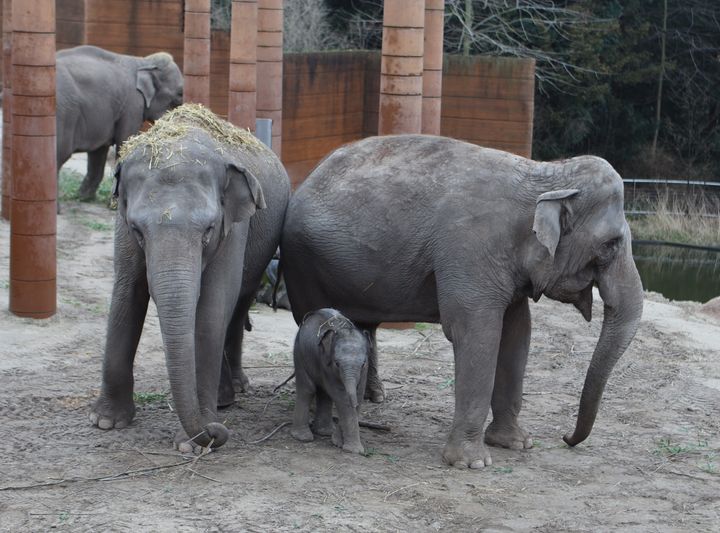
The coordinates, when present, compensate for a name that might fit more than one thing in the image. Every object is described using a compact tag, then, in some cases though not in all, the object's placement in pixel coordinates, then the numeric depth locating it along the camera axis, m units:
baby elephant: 12.87
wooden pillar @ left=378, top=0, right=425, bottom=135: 18.53
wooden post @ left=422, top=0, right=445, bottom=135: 21.77
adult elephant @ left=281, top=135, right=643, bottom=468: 12.84
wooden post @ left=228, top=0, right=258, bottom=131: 22.58
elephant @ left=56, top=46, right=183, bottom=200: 27.76
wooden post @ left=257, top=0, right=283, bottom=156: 23.71
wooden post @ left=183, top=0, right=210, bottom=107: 25.86
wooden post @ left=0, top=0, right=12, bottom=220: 22.70
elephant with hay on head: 11.53
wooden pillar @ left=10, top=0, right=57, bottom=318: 17.25
